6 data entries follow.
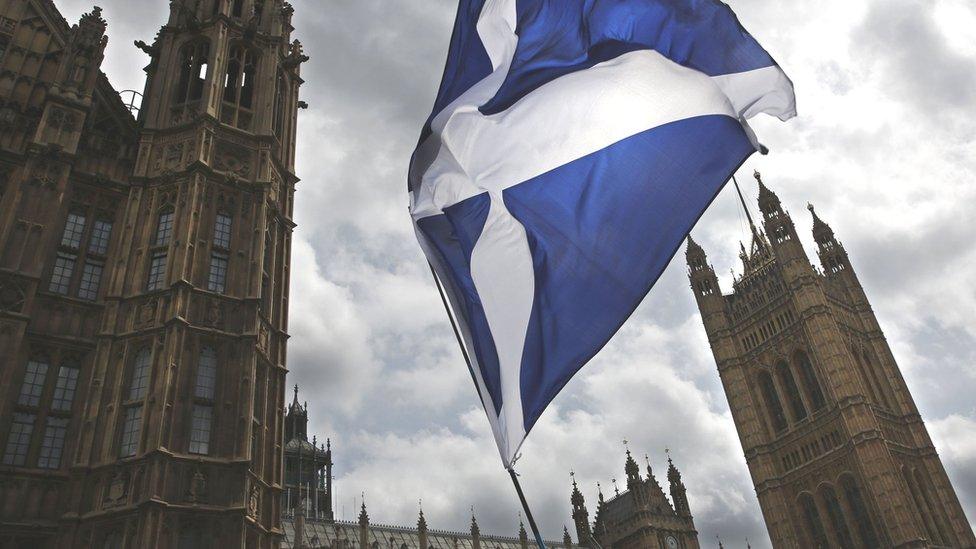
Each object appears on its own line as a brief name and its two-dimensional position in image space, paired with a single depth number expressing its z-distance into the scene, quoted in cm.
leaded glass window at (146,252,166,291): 2166
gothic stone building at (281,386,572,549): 5572
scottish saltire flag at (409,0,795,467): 1138
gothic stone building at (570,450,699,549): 7762
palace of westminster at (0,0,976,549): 1836
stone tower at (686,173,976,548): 7894
